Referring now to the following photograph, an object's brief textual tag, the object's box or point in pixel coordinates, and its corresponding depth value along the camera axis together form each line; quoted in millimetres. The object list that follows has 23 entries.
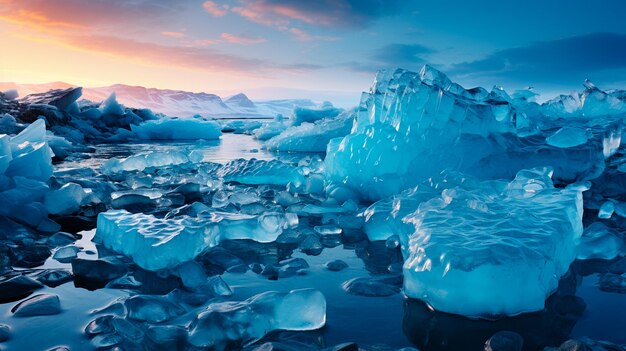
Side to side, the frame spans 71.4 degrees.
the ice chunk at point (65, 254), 2037
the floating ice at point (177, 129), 13195
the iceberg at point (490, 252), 1453
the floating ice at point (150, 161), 5469
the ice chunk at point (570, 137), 3887
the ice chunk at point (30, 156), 3223
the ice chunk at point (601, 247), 2111
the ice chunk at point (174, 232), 1945
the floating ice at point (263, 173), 4609
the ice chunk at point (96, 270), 1802
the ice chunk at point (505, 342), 1219
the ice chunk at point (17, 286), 1603
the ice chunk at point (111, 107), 14062
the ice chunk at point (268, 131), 13781
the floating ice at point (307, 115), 14578
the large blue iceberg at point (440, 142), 3609
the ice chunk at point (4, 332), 1298
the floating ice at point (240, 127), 18875
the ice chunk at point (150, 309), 1421
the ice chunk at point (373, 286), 1670
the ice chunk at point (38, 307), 1456
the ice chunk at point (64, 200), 2957
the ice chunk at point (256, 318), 1278
